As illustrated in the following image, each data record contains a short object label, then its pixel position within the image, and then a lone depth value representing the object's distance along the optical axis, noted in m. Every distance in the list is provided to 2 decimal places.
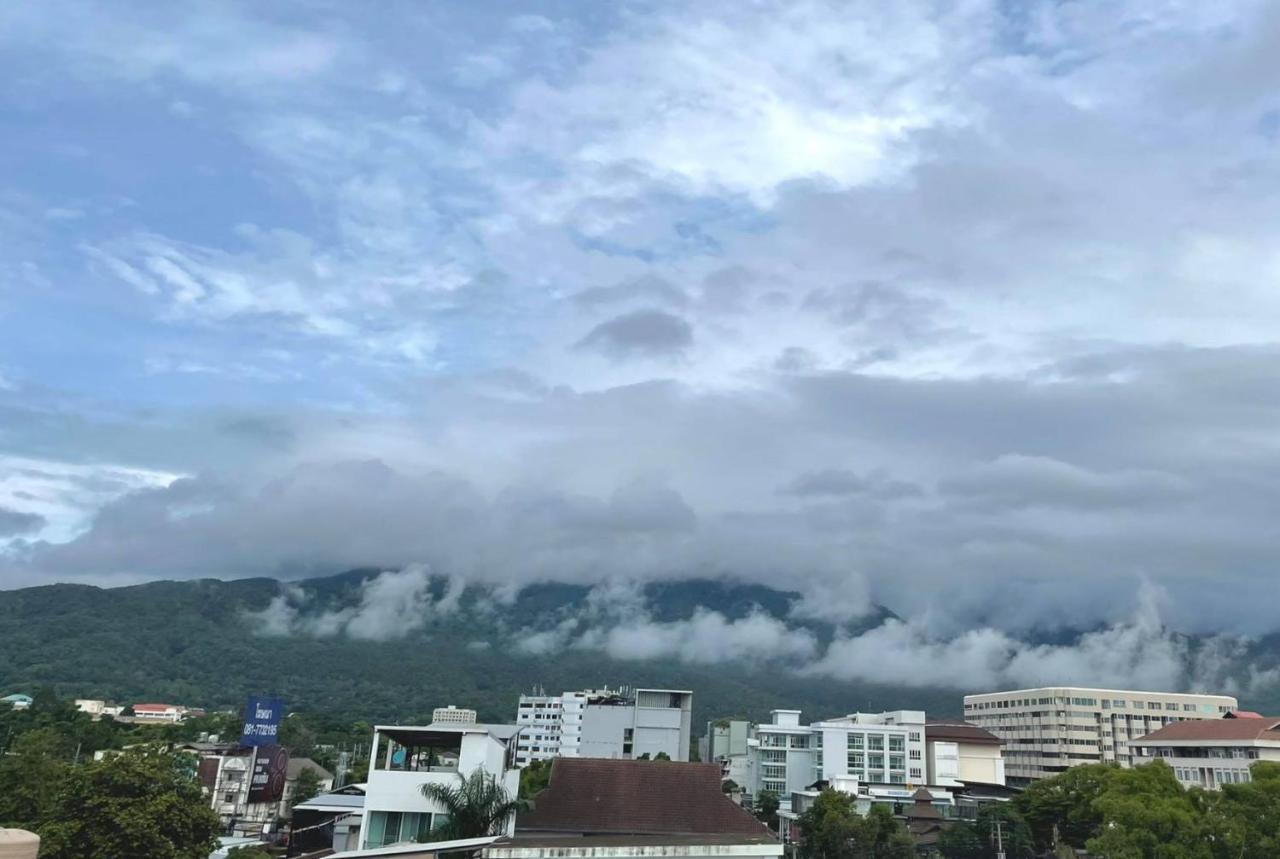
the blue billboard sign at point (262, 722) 63.62
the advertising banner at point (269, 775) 57.16
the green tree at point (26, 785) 38.25
